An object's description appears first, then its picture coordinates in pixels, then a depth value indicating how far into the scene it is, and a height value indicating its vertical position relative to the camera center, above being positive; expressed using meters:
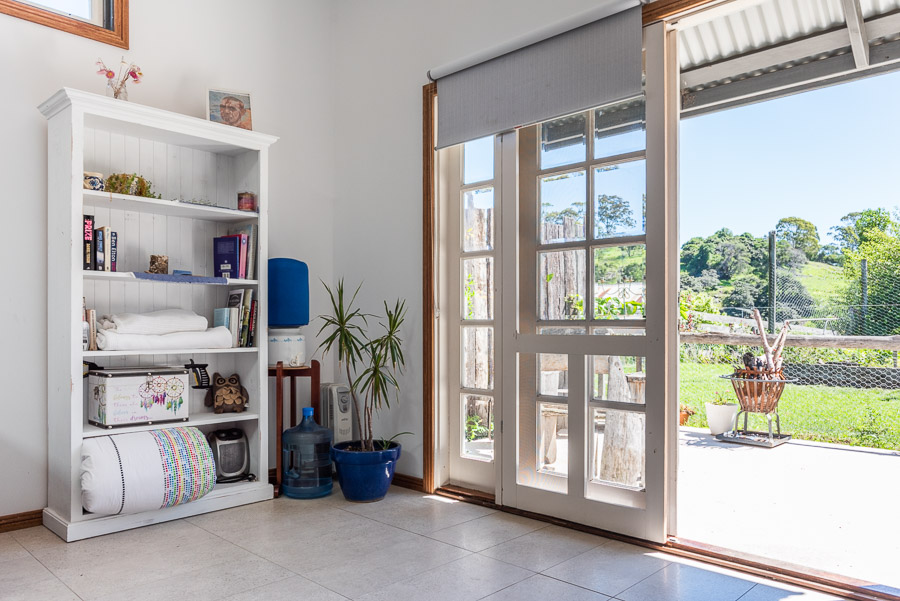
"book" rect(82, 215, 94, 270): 2.90 +0.28
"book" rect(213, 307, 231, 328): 3.43 -0.07
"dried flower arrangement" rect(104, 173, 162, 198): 3.09 +0.59
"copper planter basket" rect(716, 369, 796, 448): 5.41 -0.80
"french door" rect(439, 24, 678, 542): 2.71 -0.07
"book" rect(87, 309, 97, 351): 2.94 -0.10
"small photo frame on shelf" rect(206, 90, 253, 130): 3.42 +1.07
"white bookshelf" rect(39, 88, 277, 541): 2.83 +0.32
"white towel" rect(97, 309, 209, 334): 3.02 -0.09
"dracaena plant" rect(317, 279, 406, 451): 3.51 -0.30
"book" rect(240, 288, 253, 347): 3.47 -0.08
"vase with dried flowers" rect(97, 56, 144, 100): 3.07 +1.13
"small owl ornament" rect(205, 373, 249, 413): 3.48 -0.51
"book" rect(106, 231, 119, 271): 3.00 +0.26
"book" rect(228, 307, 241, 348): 3.42 -0.11
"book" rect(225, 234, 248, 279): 3.45 +0.24
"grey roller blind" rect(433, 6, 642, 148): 2.74 +1.05
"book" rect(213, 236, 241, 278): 3.44 +0.26
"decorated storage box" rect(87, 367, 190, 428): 2.97 -0.44
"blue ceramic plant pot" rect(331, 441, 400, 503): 3.33 -0.90
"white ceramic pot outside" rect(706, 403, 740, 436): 6.12 -1.14
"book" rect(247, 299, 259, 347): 3.50 -0.08
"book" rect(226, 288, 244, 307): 3.47 +0.03
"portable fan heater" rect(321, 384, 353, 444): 3.77 -0.65
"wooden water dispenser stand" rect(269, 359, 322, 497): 3.54 -0.48
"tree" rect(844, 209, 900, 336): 6.55 +0.28
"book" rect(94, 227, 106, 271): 2.94 +0.26
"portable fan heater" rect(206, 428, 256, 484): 3.46 -0.83
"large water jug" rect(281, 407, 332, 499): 3.51 -0.89
